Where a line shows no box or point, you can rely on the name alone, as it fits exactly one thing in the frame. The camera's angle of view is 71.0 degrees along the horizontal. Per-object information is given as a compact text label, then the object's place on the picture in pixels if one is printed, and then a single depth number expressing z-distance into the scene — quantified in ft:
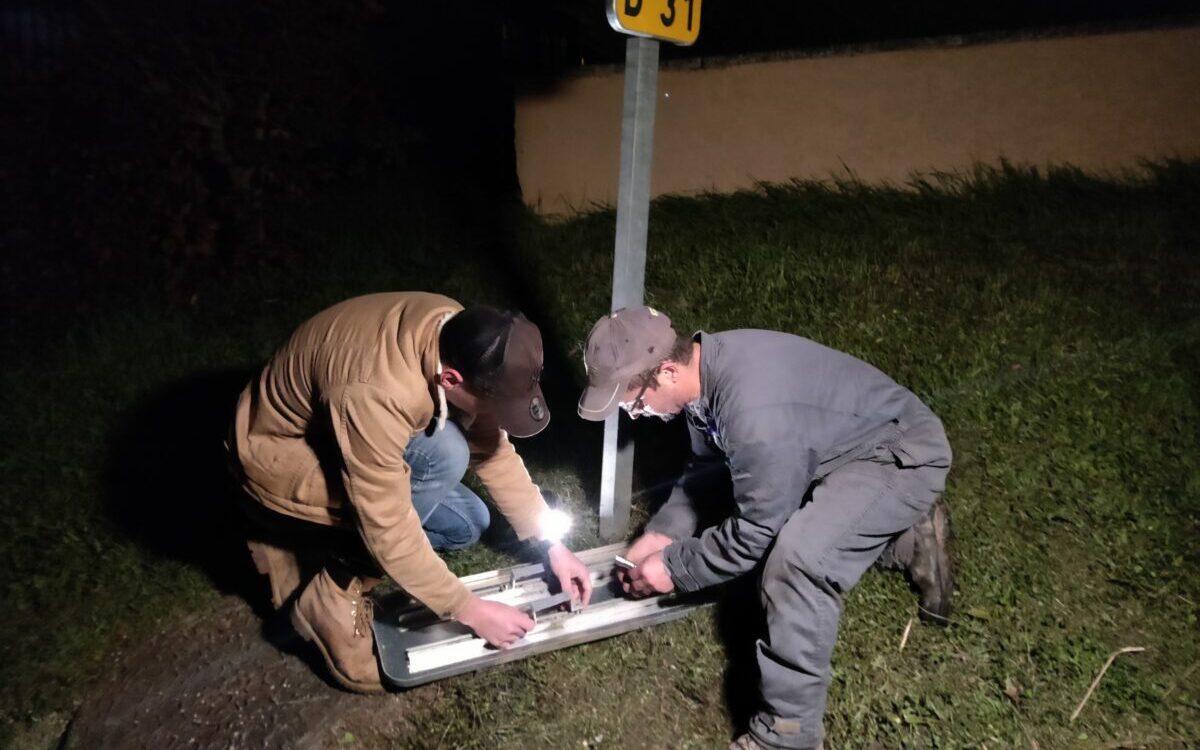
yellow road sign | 8.40
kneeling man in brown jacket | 7.86
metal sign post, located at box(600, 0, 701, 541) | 8.68
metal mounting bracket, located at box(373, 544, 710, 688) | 9.73
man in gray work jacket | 8.59
